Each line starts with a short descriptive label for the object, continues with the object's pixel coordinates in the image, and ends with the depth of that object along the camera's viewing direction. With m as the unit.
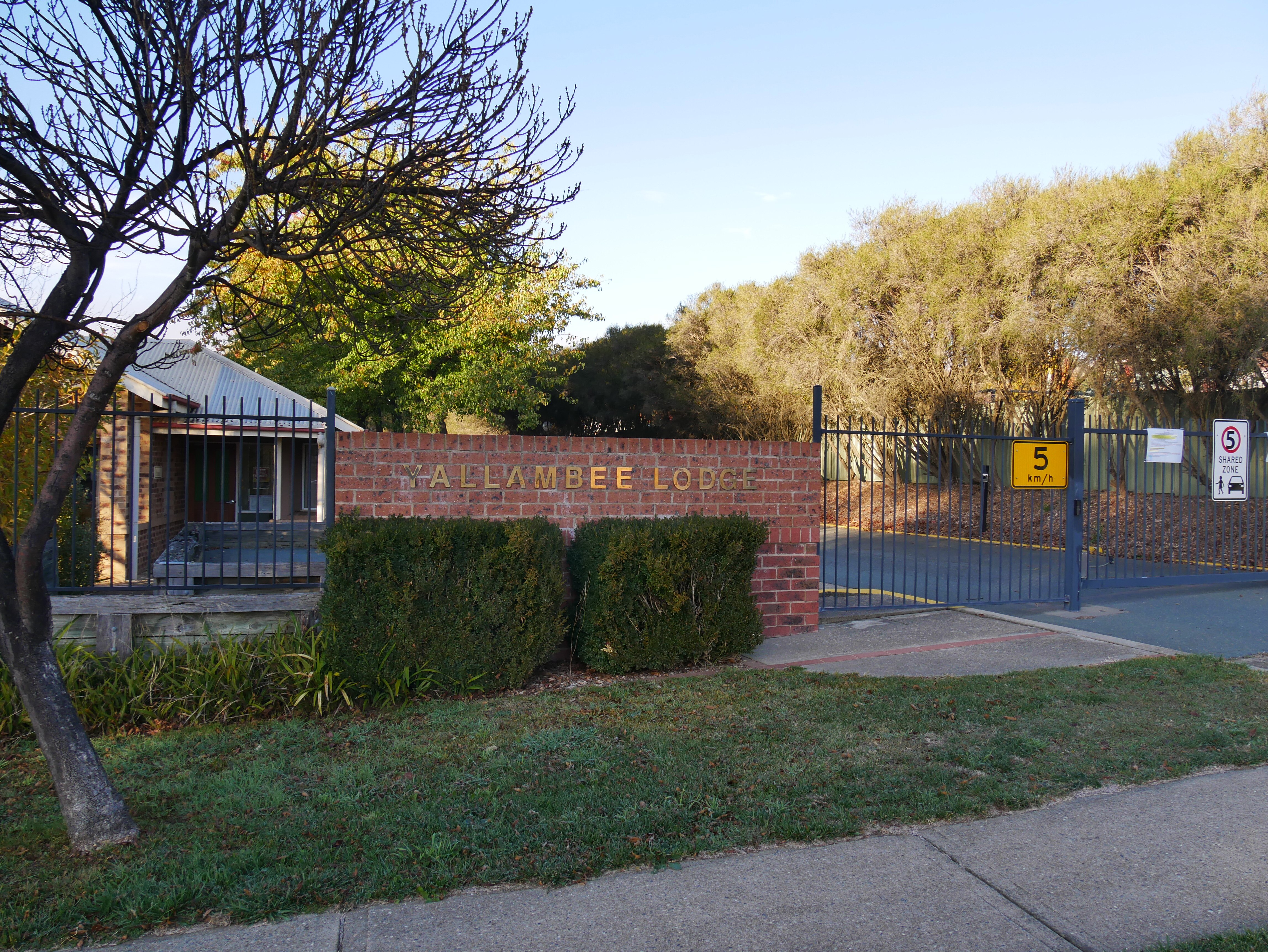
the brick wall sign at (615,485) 7.16
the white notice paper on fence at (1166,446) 10.70
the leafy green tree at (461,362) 22.17
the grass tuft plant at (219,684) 5.71
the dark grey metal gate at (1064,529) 10.02
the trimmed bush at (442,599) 6.06
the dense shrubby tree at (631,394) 36.94
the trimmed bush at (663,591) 6.79
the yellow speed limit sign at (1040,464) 9.77
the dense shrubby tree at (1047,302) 15.17
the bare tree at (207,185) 3.94
